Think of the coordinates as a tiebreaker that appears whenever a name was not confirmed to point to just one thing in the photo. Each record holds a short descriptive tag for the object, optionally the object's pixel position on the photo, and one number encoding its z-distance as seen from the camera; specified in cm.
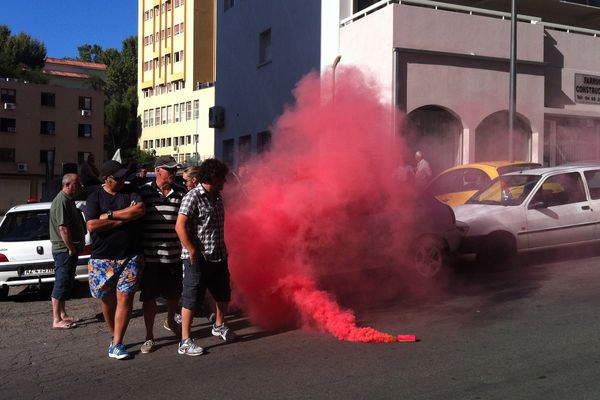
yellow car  1045
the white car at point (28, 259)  792
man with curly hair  511
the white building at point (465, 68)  1473
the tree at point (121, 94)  6600
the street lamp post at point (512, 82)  1355
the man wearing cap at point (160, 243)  531
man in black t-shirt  502
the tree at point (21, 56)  5750
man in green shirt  645
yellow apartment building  5391
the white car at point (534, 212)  868
